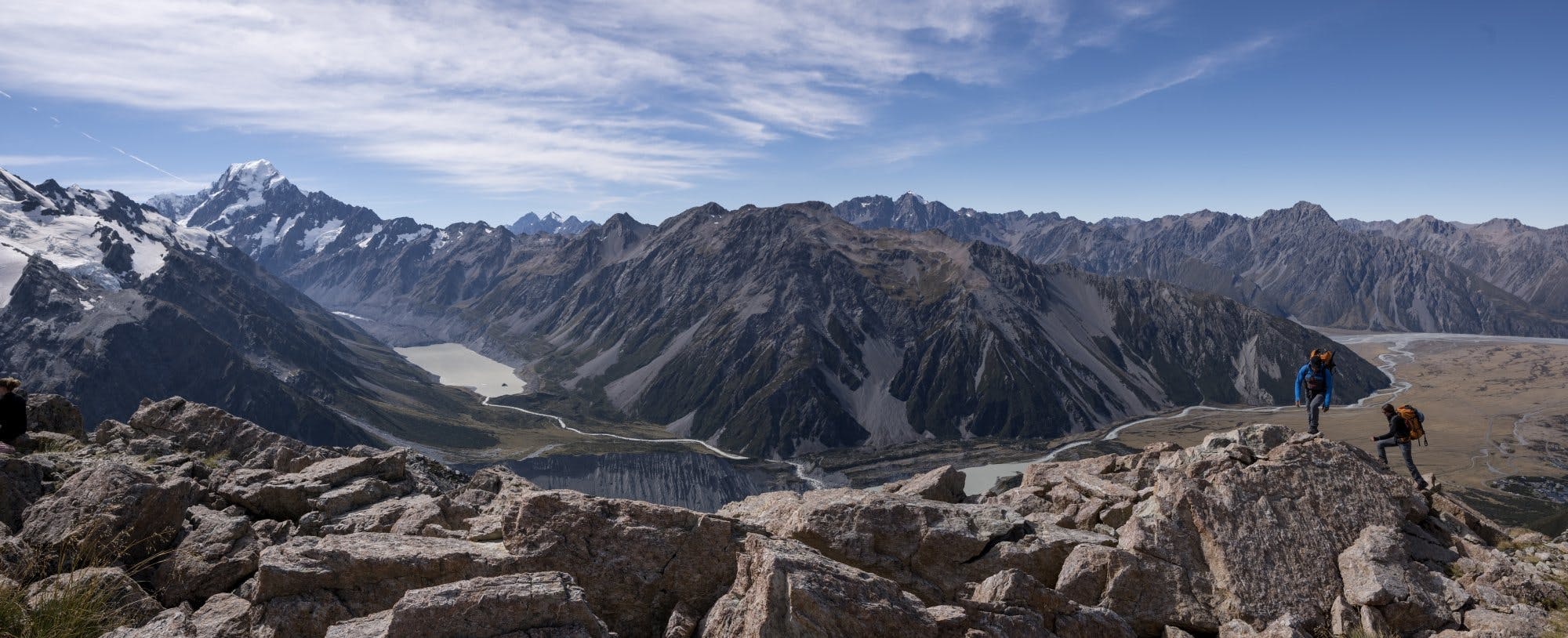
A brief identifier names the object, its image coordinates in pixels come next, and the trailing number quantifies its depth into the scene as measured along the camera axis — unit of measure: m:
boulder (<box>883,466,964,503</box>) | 27.62
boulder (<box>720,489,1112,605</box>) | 19.30
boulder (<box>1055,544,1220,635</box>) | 18.41
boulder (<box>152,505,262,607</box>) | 17.88
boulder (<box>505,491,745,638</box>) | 17.03
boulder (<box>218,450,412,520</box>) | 23.12
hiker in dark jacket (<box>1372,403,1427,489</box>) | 28.45
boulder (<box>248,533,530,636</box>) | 15.81
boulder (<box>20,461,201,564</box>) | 17.67
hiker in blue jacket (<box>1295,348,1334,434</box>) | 31.01
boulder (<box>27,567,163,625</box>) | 12.27
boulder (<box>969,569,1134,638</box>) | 16.77
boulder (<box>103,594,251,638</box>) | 14.72
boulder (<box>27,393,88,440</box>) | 30.33
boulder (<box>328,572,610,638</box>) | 13.25
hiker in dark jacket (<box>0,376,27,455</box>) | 21.36
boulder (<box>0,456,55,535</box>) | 19.09
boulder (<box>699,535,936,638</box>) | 14.34
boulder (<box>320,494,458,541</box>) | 21.53
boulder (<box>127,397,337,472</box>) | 35.66
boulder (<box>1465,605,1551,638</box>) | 16.91
